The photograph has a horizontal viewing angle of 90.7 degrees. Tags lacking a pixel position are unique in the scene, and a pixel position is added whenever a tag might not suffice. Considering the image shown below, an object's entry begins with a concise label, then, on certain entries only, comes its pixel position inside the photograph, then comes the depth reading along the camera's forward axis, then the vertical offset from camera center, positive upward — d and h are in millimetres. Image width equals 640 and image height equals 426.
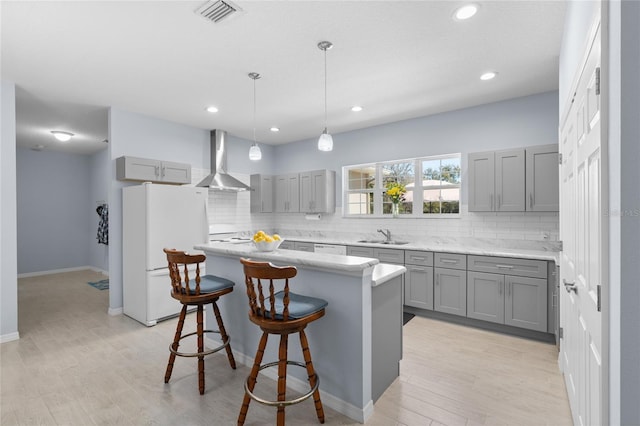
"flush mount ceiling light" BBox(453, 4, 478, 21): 2242 +1445
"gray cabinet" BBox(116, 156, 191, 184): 4230 +600
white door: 1287 -178
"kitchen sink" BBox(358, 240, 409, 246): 4668 -483
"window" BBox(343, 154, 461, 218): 4621 +392
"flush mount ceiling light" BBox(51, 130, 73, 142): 5395 +1361
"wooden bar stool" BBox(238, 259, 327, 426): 1863 -670
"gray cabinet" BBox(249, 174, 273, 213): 6129 +350
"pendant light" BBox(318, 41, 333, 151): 2727 +683
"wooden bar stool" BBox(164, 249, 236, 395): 2436 -651
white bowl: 2660 -286
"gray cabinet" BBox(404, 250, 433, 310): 4066 -909
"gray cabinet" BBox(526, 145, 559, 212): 3510 +354
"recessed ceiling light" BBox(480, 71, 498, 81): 3309 +1435
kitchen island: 2115 -846
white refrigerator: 3947 -336
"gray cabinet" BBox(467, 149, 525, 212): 3723 +365
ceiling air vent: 2225 +1463
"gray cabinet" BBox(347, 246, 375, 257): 4532 -587
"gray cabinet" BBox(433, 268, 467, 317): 3822 -998
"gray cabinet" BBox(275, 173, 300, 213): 5973 +352
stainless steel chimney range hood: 5336 +857
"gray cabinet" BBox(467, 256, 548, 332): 3350 -907
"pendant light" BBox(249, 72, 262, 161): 3336 +671
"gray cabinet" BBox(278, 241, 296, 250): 5590 -607
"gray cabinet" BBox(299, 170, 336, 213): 5598 +361
